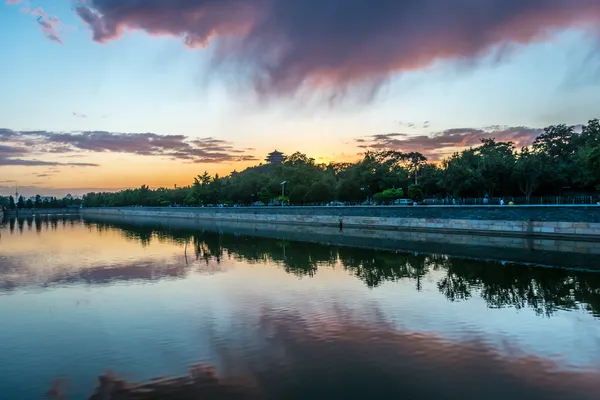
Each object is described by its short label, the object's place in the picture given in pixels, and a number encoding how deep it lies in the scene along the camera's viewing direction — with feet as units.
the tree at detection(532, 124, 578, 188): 139.54
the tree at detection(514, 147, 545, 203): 136.67
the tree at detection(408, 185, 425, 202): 165.78
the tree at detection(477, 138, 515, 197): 142.61
